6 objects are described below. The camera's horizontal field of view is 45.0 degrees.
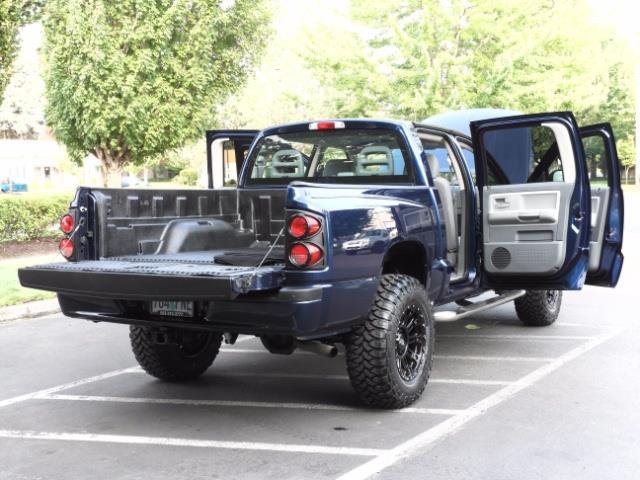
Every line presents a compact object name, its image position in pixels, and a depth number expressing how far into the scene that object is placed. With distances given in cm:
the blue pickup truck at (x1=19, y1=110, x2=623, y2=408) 443
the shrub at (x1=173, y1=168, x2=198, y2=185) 5828
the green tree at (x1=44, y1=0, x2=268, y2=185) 1622
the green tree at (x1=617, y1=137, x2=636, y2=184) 5762
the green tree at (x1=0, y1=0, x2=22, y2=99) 1266
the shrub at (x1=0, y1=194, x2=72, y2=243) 1479
